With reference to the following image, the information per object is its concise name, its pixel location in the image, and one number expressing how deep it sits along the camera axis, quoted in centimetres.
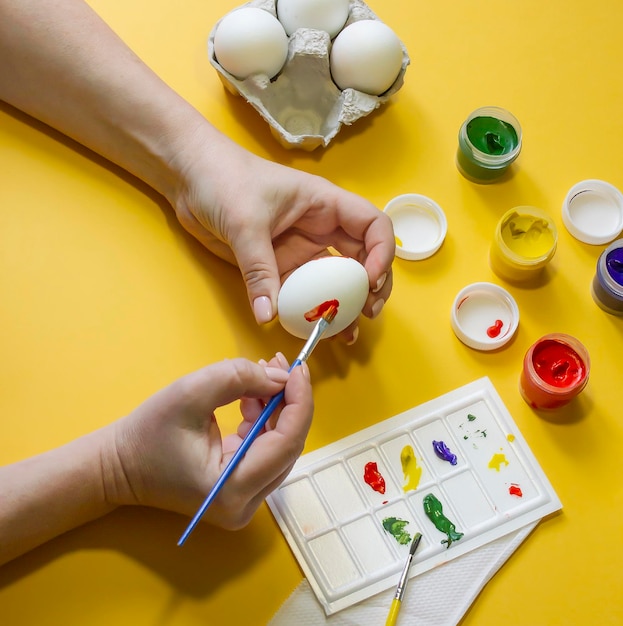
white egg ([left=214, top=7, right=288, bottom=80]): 61
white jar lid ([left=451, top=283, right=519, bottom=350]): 61
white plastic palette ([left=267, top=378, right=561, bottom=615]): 57
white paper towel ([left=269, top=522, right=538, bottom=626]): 56
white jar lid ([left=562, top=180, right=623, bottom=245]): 63
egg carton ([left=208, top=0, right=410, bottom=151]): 62
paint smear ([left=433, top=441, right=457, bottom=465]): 59
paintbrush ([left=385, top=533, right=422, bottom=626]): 56
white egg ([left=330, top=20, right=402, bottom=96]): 61
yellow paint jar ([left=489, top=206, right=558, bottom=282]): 62
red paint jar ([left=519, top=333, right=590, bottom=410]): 59
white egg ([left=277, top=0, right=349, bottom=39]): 62
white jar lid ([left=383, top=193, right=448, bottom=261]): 63
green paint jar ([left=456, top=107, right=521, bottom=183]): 63
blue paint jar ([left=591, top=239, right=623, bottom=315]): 61
